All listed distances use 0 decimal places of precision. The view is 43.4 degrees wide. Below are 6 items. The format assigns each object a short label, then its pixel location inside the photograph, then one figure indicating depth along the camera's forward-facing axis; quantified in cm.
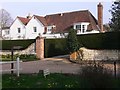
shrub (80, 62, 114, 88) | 387
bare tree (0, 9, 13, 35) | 3450
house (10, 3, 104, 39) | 2558
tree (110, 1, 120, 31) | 1651
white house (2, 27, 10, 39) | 3236
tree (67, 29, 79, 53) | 1395
